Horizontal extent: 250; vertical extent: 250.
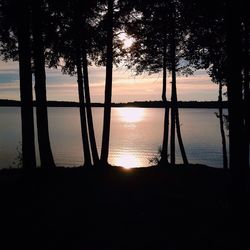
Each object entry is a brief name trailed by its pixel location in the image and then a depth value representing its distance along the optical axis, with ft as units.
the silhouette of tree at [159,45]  60.39
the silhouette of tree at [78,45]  49.78
